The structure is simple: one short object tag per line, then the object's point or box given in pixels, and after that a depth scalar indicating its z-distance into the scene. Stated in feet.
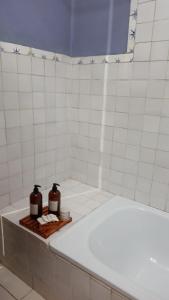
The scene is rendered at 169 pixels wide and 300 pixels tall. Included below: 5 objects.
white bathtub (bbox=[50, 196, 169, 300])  3.66
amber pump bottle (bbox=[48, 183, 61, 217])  4.25
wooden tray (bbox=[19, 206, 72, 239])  3.80
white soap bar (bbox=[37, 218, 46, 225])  4.00
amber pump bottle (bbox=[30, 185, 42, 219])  4.10
